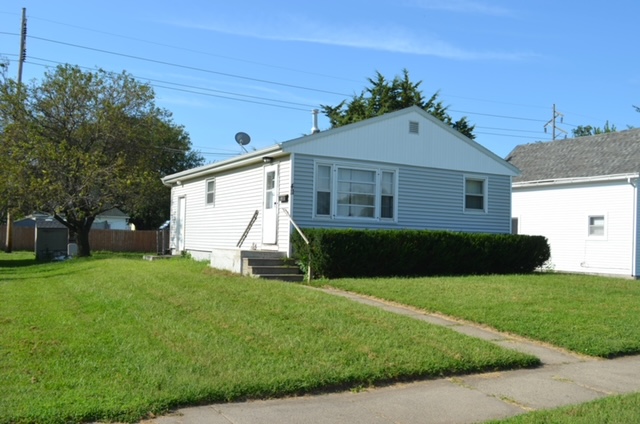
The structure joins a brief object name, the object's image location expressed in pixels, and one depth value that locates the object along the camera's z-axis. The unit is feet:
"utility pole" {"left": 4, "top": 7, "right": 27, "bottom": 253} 104.17
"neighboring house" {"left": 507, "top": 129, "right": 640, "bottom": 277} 68.74
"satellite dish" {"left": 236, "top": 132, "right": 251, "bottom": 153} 73.00
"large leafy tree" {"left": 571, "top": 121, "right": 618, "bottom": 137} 182.91
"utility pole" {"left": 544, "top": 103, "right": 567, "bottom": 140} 162.09
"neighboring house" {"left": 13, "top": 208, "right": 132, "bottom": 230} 170.46
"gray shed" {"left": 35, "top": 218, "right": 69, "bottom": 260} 83.35
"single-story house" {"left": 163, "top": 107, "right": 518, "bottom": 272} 53.88
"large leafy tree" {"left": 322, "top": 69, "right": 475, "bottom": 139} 121.49
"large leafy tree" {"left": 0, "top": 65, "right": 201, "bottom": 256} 81.71
